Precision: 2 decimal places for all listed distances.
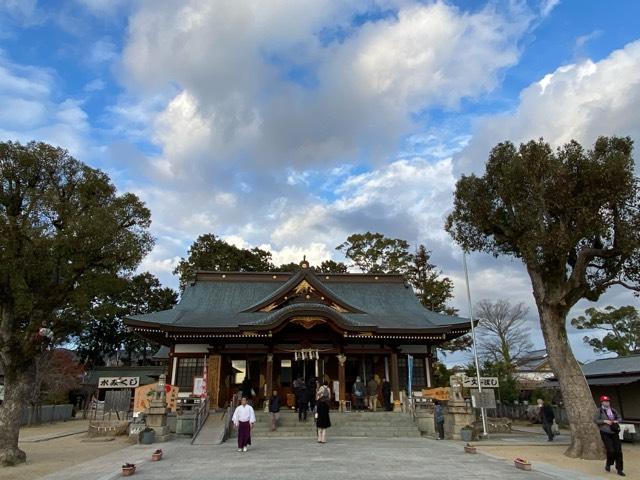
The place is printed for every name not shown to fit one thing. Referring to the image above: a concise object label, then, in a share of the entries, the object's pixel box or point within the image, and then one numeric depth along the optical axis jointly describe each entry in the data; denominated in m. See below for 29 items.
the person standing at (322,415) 13.84
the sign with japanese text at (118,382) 18.52
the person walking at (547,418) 16.56
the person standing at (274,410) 16.48
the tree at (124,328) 52.41
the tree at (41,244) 12.23
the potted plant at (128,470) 9.04
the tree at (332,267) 44.06
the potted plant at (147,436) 15.31
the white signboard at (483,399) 17.39
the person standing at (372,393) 20.54
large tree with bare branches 42.53
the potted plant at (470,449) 12.77
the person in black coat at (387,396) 20.34
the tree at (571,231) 12.78
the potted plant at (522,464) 10.04
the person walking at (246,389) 19.95
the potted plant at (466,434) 16.03
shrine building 21.09
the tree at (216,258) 44.69
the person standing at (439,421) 16.39
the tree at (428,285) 37.34
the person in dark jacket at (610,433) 9.83
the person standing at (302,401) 17.70
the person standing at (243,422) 12.40
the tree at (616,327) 47.78
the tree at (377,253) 40.53
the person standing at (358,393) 20.45
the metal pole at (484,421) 17.88
